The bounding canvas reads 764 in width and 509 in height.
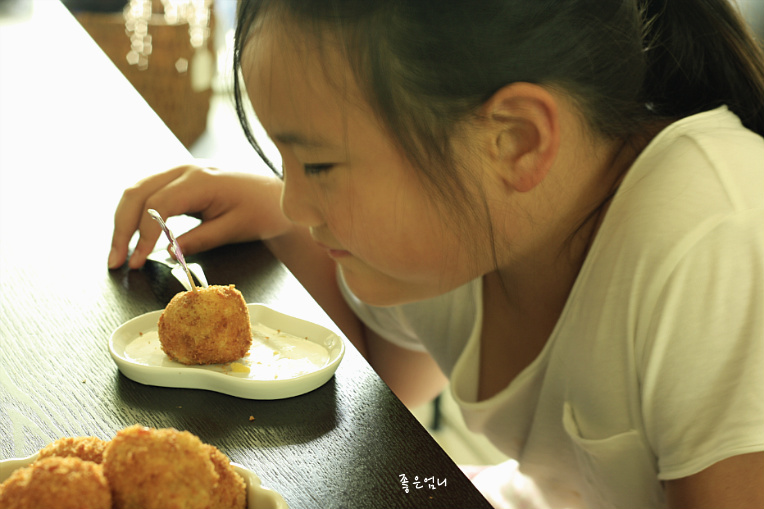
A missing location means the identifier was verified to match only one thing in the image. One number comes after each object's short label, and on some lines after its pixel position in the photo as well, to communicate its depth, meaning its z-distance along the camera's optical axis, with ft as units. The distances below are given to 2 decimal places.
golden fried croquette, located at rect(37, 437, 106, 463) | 1.44
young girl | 2.27
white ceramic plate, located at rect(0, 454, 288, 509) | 1.44
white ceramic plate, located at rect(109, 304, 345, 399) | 2.04
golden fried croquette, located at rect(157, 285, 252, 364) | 2.13
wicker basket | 11.33
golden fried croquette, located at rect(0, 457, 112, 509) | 1.23
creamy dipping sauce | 2.12
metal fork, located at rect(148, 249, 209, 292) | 2.54
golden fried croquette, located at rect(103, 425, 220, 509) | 1.30
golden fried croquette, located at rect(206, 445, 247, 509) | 1.40
